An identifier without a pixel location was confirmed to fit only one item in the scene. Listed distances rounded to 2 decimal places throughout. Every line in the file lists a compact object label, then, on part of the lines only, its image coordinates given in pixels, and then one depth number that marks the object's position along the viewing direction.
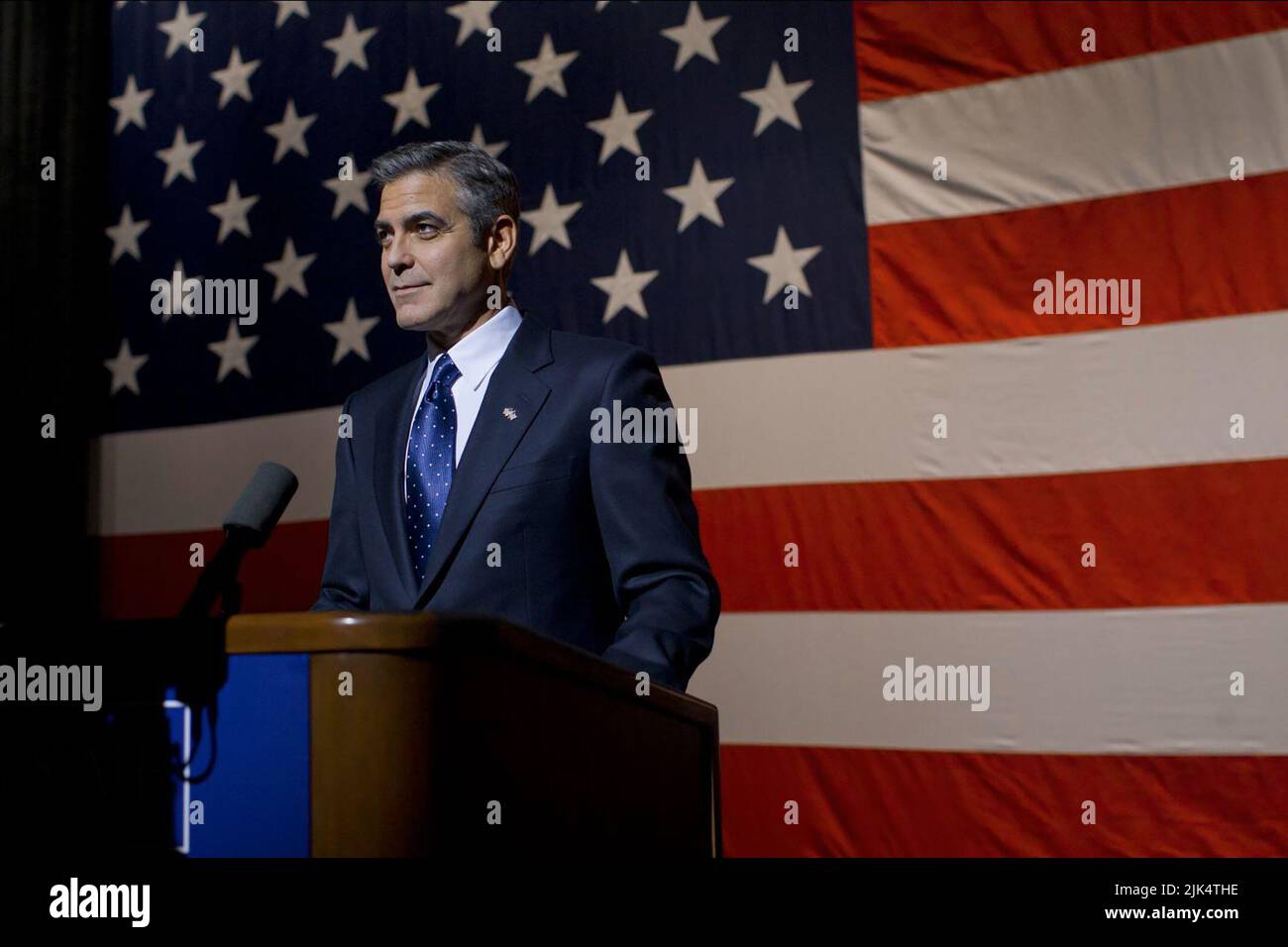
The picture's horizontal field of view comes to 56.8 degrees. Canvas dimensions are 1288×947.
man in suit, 1.58
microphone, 1.09
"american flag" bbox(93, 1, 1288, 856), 2.66
